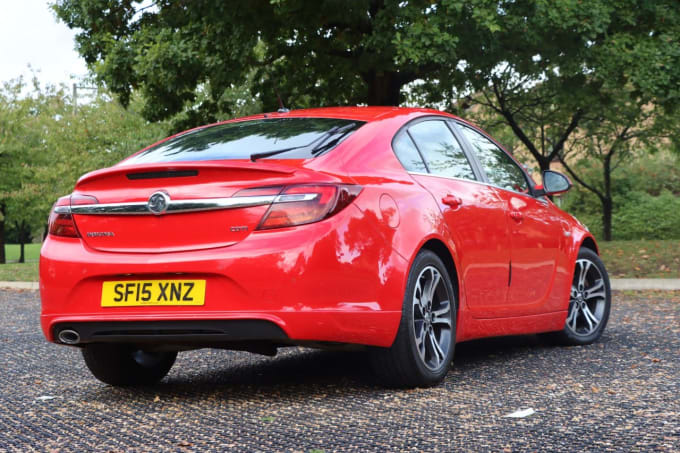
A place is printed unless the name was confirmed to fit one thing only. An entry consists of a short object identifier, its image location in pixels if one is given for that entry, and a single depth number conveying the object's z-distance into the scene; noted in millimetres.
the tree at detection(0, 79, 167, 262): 34875
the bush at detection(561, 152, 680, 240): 37781
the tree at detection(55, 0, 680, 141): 14547
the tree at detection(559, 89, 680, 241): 22562
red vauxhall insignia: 4113
